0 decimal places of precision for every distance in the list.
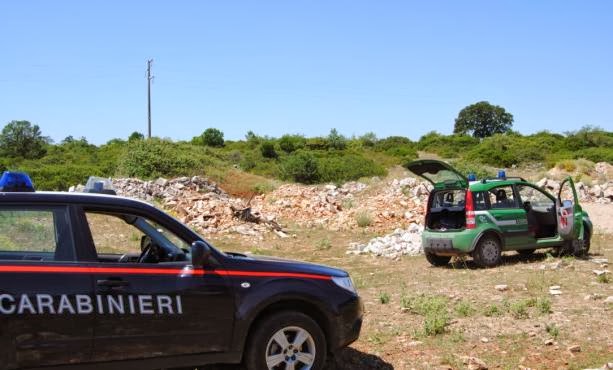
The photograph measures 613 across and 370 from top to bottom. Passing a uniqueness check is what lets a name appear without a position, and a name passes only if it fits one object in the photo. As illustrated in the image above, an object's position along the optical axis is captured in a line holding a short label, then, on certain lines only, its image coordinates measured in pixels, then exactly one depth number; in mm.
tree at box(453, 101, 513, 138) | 96688
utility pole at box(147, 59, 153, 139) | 52719
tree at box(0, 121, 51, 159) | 65062
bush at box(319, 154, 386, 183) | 43000
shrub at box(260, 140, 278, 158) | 60062
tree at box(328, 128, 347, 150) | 70188
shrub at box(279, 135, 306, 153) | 67500
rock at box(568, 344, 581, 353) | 6566
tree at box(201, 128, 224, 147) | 72062
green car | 11875
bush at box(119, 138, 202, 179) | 36188
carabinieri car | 4582
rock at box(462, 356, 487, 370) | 6154
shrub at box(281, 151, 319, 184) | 42844
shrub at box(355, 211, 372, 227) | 22125
